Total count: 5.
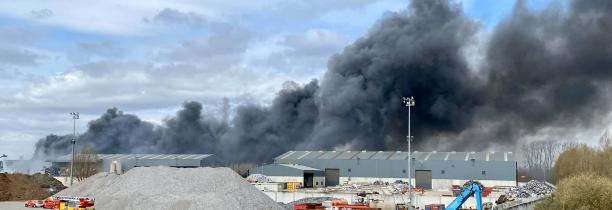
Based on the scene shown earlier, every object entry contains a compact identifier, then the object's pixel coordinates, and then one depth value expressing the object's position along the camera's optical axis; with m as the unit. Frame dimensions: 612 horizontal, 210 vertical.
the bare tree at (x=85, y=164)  103.88
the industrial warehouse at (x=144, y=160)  111.16
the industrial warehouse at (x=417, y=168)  88.06
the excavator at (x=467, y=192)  40.91
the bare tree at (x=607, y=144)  76.94
